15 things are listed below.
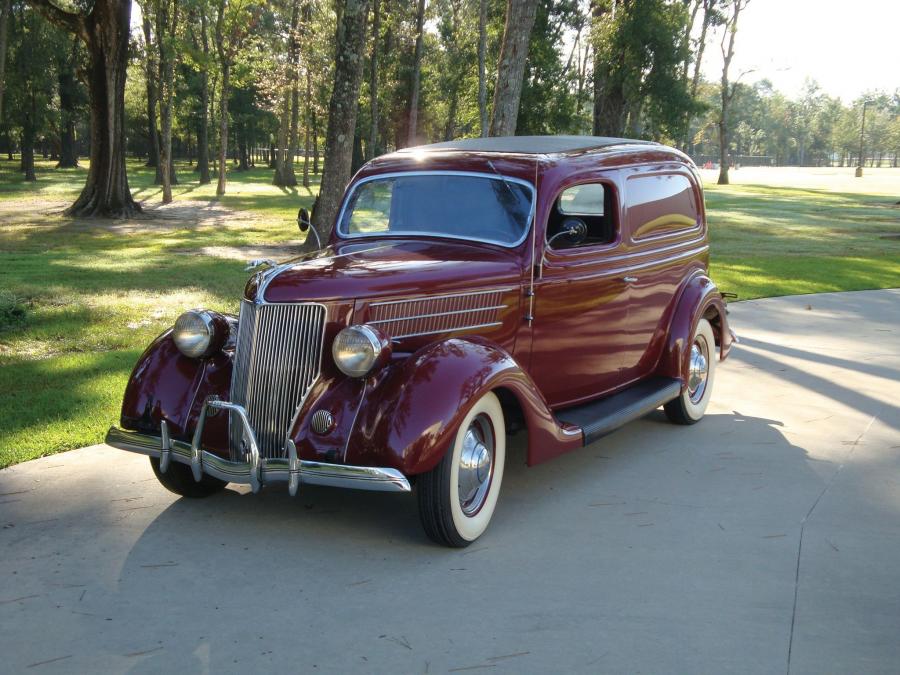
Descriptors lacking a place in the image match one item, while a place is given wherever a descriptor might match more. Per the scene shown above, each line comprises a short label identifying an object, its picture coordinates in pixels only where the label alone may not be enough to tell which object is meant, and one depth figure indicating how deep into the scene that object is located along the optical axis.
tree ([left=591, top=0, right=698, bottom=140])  31.23
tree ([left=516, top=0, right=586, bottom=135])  33.56
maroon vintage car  4.33
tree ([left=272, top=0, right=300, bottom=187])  39.66
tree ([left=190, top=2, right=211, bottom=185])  26.73
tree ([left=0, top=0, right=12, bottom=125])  24.60
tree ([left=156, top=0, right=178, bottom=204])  28.29
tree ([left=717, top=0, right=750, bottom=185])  53.69
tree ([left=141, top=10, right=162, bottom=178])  31.82
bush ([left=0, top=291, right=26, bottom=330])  9.64
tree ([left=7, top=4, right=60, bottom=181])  44.28
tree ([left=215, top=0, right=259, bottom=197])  30.77
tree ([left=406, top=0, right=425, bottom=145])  35.16
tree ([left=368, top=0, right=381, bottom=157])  33.47
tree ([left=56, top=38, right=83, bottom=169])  48.56
